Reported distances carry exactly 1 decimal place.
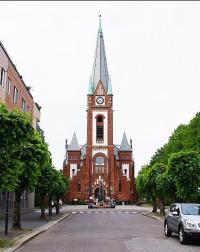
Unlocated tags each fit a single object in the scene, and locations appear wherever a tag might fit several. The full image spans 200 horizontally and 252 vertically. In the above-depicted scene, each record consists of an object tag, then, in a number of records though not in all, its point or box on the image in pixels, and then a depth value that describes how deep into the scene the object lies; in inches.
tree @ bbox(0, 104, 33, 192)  310.9
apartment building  724.0
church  1984.3
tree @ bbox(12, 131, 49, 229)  422.0
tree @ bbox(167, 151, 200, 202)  620.1
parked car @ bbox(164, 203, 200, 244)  344.4
